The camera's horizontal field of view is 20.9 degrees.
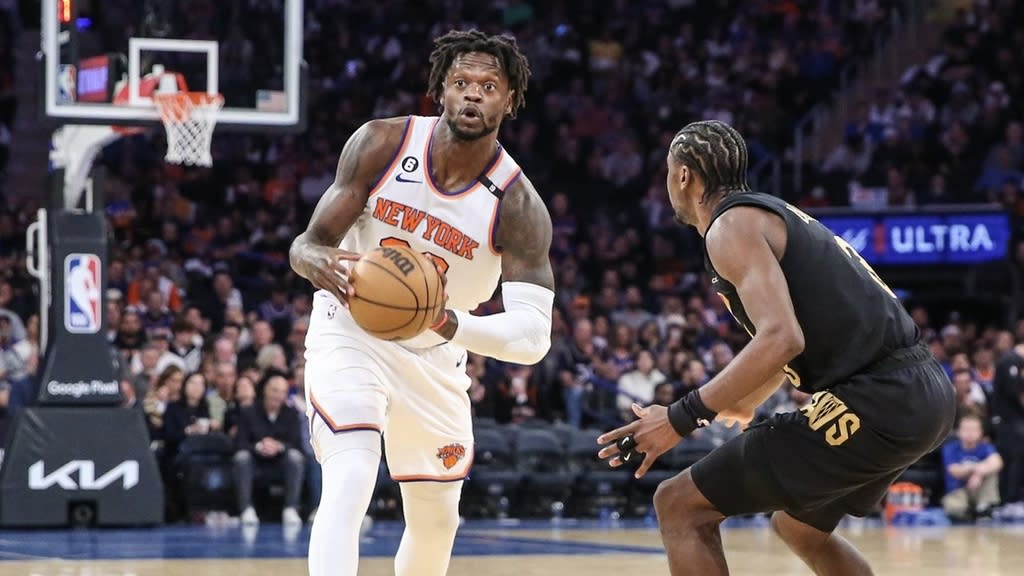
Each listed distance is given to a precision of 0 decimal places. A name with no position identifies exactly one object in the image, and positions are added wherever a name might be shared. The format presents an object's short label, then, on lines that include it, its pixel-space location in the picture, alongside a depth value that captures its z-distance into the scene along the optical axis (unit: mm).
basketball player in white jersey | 10111
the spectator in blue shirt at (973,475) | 24376
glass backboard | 19806
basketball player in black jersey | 8878
